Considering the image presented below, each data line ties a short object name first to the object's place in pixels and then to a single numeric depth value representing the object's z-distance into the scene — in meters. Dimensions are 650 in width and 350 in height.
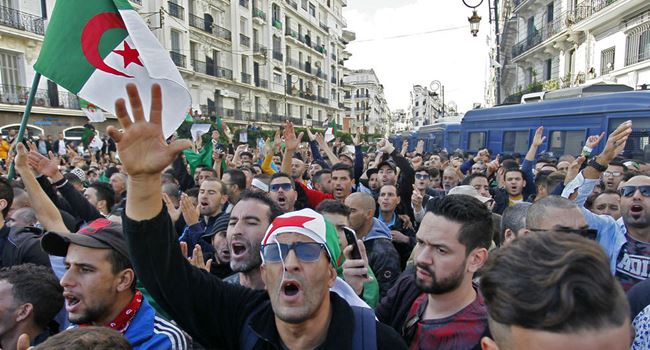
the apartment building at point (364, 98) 89.43
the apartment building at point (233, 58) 19.94
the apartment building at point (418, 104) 65.25
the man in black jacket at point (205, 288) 1.57
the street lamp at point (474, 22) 10.79
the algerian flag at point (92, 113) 5.34
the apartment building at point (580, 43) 15.20
